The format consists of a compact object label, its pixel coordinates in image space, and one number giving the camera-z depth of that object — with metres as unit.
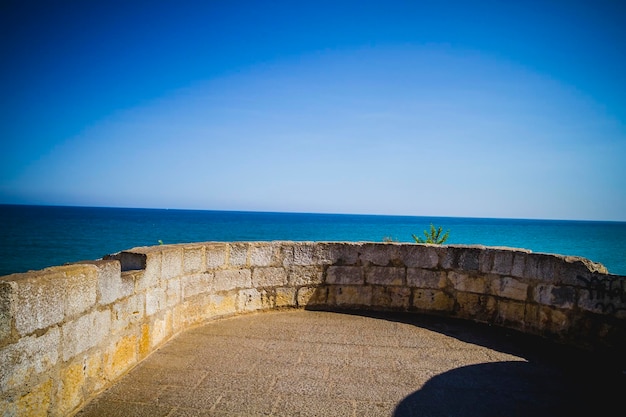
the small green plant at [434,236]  11.38
